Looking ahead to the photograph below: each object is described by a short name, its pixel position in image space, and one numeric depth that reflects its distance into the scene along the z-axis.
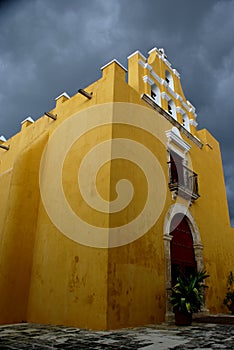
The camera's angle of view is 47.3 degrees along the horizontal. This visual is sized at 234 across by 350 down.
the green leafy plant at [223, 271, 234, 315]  9.23
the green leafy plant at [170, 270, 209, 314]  6.22
